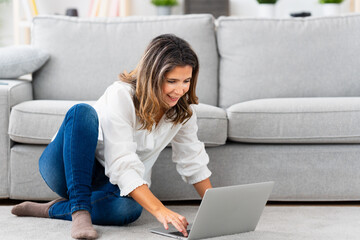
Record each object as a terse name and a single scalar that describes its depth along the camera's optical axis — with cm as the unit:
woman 302
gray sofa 362
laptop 287
